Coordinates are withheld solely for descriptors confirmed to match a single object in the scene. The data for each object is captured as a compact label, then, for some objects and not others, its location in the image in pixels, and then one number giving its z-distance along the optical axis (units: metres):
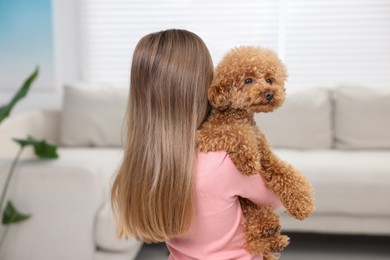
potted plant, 2.12
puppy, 1.00
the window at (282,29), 3.51
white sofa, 2.15
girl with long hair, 1.05
